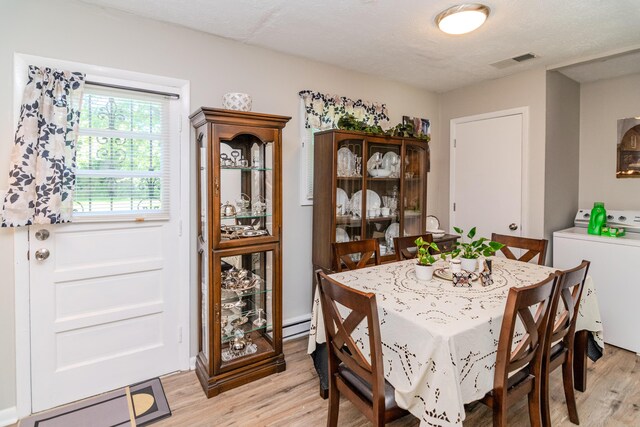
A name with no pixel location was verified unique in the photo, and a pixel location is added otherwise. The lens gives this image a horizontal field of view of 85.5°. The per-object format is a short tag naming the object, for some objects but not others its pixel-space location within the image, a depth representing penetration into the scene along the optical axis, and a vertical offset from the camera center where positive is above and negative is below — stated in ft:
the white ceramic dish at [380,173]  10.54 +1.04
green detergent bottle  10.74 -0.38
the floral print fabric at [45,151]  6.43 +1.04
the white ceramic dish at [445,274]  6.83 -1.40
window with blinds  7.30 +1.10
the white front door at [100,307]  7.02 -2.23
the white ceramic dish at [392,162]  10.82 +1.39
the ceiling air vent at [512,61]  10.01 +4.37
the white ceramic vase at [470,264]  7.27 -1.22
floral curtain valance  10.17 +3.05
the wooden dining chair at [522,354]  4.65 -2.16
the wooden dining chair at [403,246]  9.25 -1.09
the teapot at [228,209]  8.10 -0.07
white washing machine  9.42 -1.83
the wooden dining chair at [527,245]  8.64 -1.00
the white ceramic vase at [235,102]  8.00 +2.43
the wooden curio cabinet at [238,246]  7.54 -0.92
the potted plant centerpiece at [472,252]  7.06 -0.96
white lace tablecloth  4.35 -1.86
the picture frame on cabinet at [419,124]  12.74 +3.13
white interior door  11.66 +1.19
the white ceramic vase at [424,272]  6.89 -1.30
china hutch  9.65 +0.51
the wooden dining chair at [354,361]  4.65 -2.35
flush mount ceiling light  7.05 +3.94
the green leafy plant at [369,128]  9.85 +2.34
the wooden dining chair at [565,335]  5.50 -2.21
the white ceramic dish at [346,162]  9.78 +1.26
